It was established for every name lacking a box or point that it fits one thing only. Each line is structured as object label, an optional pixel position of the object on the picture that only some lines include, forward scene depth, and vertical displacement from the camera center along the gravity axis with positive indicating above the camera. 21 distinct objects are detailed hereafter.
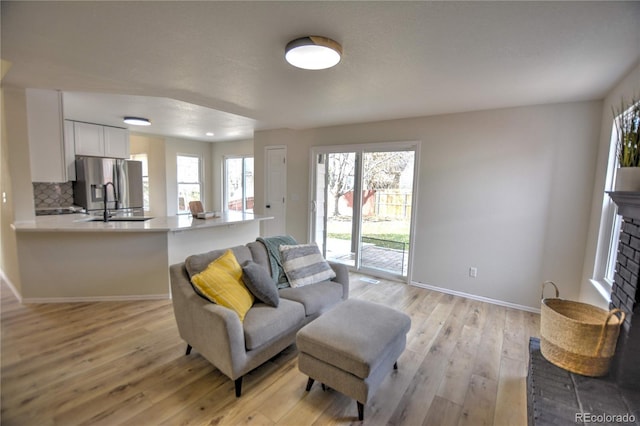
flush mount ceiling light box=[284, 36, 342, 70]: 1.82 +0.89
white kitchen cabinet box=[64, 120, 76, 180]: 4.63 +0.47
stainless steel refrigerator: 4.83 -0.04
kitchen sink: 3.70 -0.50
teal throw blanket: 2.72 -0.70
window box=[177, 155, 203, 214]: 6.75 +0.08
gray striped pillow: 2.73 -0.76
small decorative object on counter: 3.96 -0.40
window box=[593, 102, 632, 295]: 2.49 -0.33
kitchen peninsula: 3.11 -0.86
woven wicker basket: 1.56 -0.82
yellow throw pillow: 2.01 -0.72
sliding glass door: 4.18 -0.26
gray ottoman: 1.68 -0.98
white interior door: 5.32 -0.07
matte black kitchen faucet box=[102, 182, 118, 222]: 3.56 -0.46
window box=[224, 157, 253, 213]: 6.93 +0.04
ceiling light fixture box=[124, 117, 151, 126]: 4.40 +0.95
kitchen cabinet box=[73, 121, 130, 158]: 4.79 +0.71
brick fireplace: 1.55 -0.59
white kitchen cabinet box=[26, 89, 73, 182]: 3.10 +0.48
